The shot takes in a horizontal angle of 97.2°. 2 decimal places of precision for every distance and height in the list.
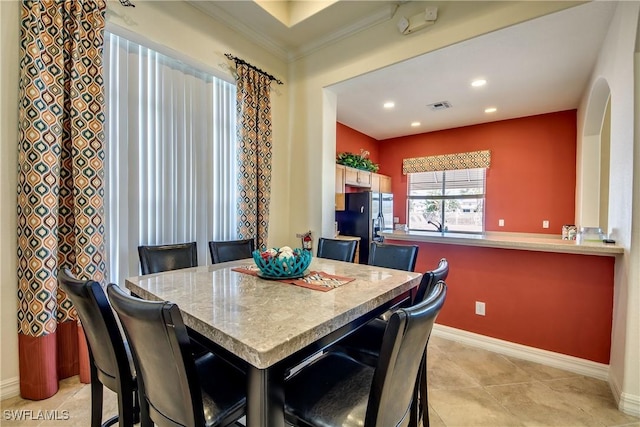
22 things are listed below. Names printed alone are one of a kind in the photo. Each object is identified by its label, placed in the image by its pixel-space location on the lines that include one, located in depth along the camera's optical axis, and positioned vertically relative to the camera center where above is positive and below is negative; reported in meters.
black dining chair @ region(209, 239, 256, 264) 2.30 -0.37
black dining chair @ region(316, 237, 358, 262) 2.33 -0.35
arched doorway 3.51 +0.56
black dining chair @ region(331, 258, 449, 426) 1.44 -0.73
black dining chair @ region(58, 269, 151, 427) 1.02 -0.54
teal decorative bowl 1.54 -0.32
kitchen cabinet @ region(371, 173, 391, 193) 5.35 +0.52
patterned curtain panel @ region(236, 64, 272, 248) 3.01 +0.61
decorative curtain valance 5.16 +0.93
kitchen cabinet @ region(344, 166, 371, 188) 4.45 +0.52
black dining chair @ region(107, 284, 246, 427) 0.77 -0.52
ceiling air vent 4.12 +1.56
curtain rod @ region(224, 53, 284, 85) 2.93 +1.55
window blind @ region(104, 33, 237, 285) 2.26 +0.48
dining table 0.82 -0.39
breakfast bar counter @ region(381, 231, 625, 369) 2.18 -0.68
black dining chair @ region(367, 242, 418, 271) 1.96 -0.34
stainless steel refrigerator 4.12 -0.13
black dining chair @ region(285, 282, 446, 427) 0.77 -0.67
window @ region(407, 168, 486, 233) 5.36 +0.20
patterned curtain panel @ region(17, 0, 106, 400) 1.76 +0.19
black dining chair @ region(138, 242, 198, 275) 1.93 -0.37
